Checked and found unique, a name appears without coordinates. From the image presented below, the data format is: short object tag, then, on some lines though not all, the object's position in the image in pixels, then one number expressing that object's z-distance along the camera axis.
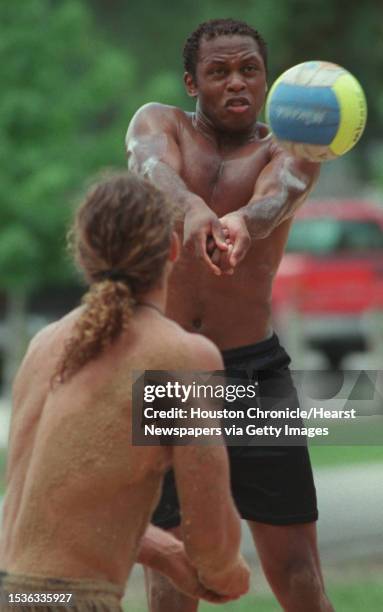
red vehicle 39.00
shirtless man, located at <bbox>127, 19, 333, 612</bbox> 11.18
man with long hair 7.98
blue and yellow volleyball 10.66
